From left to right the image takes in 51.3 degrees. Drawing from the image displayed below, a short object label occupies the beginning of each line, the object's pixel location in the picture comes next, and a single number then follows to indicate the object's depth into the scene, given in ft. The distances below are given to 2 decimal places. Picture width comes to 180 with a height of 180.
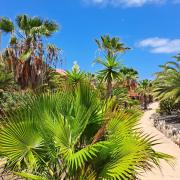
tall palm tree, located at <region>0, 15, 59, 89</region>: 43.57
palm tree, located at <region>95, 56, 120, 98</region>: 30.59
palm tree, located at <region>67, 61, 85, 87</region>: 23.55
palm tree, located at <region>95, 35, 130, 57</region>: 45.13
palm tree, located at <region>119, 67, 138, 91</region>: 103.36
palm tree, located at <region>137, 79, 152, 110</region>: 116.73
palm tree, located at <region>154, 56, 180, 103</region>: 48.53
